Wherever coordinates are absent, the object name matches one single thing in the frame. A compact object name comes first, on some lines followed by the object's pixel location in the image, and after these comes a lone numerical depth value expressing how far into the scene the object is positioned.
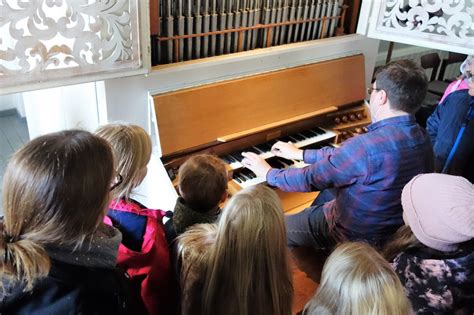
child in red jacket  1.46
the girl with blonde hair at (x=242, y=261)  1.31
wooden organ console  2.29
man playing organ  1.89
